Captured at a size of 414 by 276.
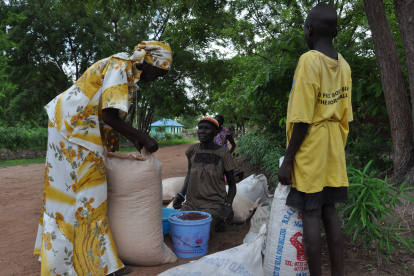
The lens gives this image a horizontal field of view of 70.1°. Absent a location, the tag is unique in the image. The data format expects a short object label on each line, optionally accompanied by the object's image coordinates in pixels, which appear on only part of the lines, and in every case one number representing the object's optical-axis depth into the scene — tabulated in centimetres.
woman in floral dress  182
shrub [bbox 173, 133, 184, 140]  3557
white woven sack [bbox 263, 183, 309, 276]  181
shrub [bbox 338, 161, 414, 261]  196
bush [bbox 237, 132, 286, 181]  418
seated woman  285
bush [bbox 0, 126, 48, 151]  1122
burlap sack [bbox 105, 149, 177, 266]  205
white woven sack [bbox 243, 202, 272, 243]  249
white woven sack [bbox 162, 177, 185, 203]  418
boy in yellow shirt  156
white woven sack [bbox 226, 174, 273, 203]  382
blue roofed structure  4862
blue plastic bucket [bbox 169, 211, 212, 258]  229
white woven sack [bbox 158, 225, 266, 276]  160
